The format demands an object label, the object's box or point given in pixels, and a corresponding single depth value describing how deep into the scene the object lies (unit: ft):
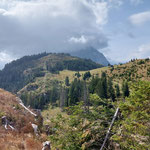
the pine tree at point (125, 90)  242.95
